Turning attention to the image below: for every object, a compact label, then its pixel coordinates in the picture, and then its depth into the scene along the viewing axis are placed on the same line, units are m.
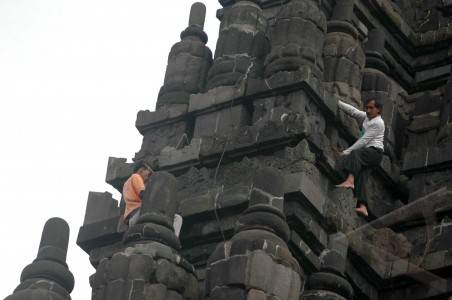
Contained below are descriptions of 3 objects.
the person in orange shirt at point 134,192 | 38.06
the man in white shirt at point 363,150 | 38.88
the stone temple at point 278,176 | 35.69
